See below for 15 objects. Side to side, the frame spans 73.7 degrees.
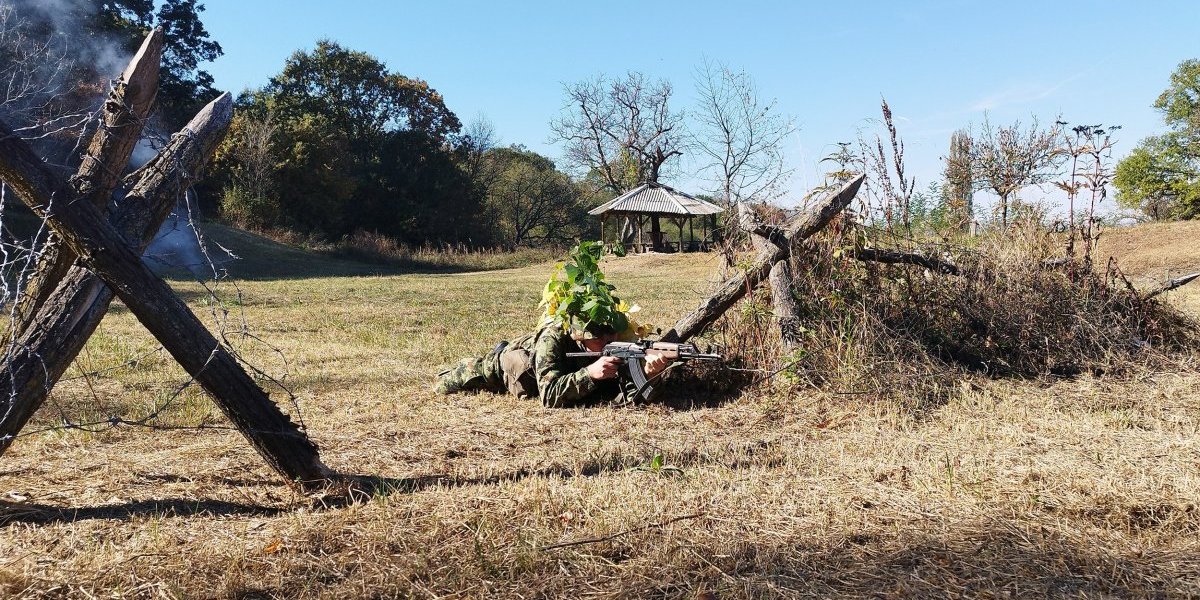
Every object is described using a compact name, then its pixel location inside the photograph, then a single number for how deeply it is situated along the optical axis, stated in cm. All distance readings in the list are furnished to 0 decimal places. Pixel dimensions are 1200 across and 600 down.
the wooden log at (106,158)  347
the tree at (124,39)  2414
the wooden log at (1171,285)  638
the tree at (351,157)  3375
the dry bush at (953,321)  562
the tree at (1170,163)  3272
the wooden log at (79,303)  344
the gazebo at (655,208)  3531
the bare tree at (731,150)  3406
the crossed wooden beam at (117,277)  330
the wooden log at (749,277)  606
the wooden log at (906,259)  623
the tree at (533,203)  4797
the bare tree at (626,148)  4922
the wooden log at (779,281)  586
